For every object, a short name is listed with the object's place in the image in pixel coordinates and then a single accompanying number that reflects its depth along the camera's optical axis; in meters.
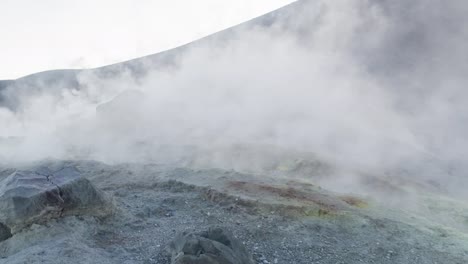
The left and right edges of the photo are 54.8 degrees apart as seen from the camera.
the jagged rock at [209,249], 6.99
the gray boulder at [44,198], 8.63
